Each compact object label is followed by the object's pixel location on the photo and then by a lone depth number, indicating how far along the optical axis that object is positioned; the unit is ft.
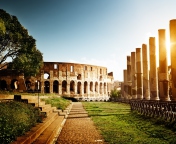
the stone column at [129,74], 89.75
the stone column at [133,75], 79.71
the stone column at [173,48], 40.55
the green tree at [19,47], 72.02
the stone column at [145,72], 66.95
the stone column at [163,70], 49.73
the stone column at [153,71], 59.36
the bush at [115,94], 115.69
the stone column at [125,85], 95.29
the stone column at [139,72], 71.31
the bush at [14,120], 15.05
